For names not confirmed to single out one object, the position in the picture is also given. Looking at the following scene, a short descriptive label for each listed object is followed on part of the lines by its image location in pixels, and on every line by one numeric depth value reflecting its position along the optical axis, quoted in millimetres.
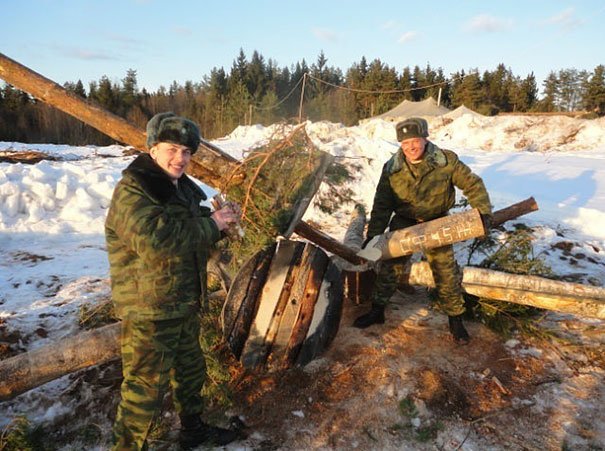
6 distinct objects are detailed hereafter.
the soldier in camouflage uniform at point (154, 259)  2291
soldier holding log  4008
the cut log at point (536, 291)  3721
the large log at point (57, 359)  2867
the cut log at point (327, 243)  3715
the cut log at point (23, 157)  13795
